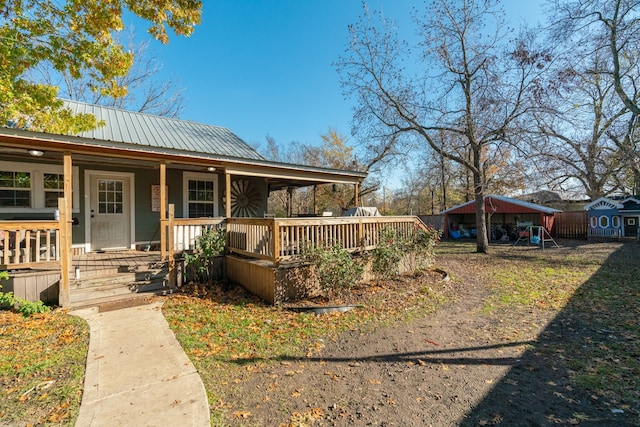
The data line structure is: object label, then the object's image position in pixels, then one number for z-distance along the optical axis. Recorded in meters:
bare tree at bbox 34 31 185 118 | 16.55
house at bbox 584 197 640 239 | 15.44
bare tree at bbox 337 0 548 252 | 11.53
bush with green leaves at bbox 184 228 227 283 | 6.85
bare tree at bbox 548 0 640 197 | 9.19
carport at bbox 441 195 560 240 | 18.33
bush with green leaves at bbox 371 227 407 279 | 6.90
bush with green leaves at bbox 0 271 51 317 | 5.07
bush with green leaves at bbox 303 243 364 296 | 5.77
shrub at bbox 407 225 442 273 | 7.75
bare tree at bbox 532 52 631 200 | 10.93
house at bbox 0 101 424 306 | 5.50
